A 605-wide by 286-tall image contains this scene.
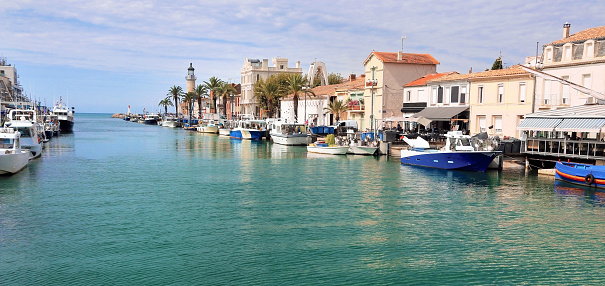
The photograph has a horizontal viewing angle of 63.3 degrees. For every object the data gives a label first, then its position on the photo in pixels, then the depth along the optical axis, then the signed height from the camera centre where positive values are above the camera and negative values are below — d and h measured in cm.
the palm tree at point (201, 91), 11436 +645
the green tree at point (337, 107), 7294 +186
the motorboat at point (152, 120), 16722 -75
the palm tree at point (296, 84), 7600 +542
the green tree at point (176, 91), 13862 +762
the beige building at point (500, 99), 4422 +204
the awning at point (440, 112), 5046 +84
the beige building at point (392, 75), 6191 +578
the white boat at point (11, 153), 3225 -247
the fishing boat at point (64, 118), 9362 -20
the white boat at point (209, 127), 9998 -180
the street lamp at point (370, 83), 6282 +474
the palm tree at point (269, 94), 9188 +482
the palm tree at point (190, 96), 13400 +604
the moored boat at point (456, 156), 3678 -277
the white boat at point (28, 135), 4252 -167
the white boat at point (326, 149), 5088 -311
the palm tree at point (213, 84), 10838 +763
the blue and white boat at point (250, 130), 7750 -184
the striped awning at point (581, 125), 3125 -19
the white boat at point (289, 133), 6506 -198
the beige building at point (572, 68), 3716 +428
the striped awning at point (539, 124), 3428 -17
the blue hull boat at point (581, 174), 2948 -321
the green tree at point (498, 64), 7244 +847
